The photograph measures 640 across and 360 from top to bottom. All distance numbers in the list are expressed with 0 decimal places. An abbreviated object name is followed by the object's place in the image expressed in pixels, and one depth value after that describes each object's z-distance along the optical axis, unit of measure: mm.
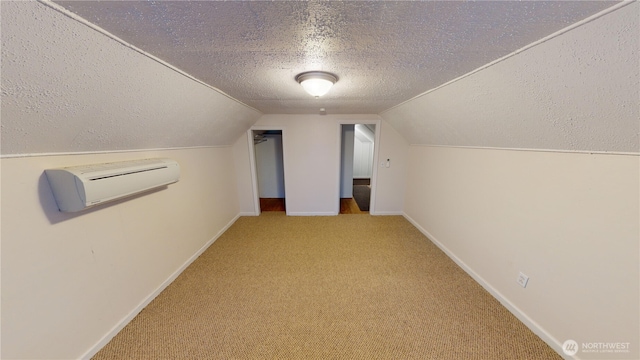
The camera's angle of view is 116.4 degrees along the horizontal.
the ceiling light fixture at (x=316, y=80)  1498
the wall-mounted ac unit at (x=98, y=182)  1169
